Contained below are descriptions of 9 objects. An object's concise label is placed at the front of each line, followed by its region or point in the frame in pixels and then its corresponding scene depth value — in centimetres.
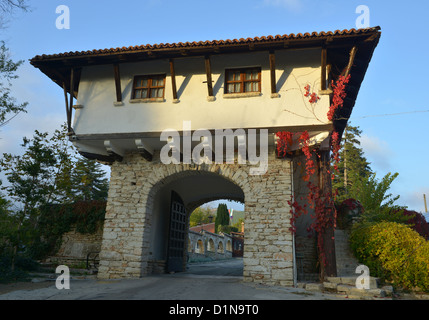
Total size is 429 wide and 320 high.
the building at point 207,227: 3519
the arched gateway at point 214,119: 752
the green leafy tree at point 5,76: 1066
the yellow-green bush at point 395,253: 730
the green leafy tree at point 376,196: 1136
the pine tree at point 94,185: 2238
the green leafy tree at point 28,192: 899
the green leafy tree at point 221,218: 3559
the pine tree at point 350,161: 2550
